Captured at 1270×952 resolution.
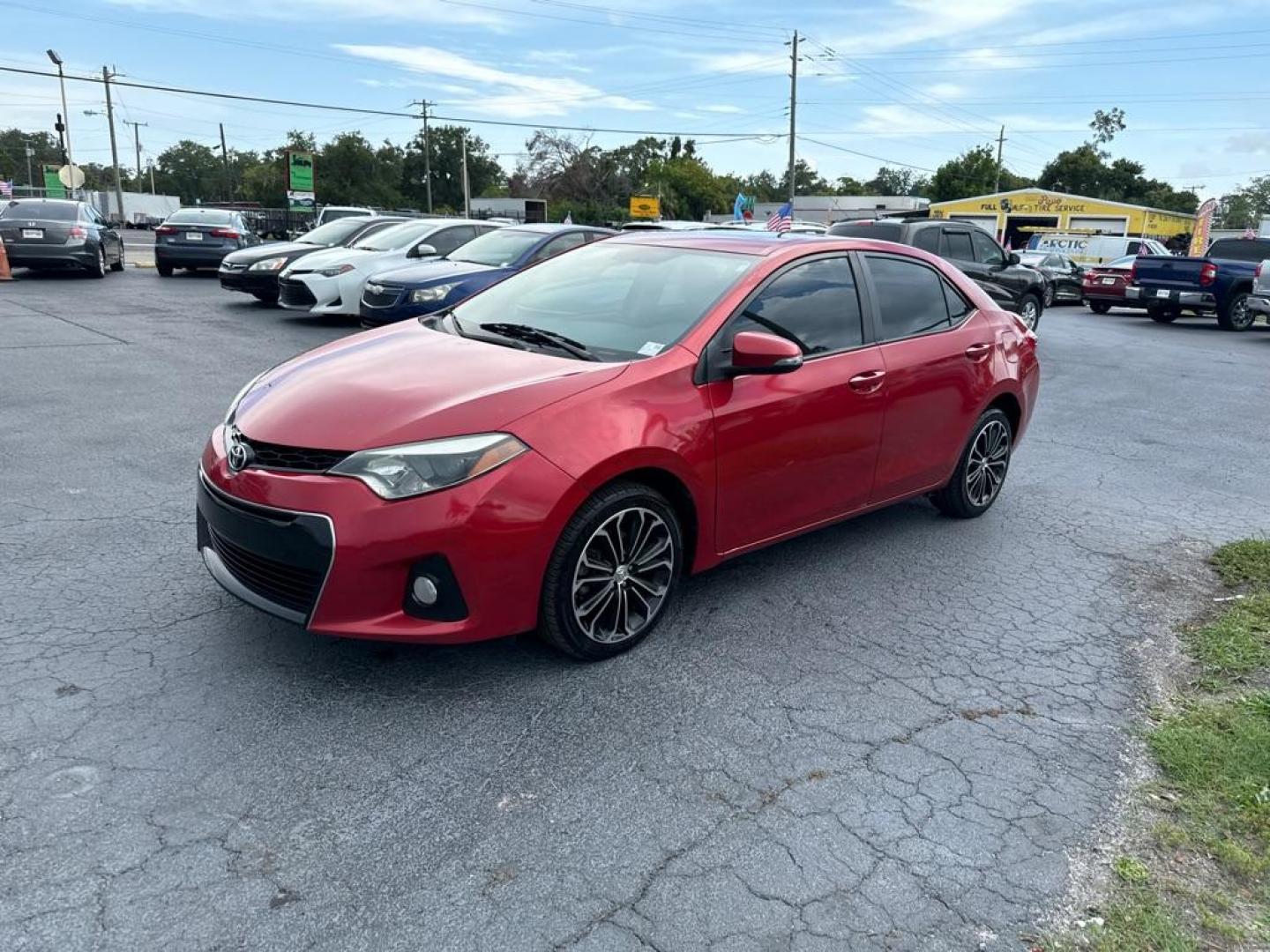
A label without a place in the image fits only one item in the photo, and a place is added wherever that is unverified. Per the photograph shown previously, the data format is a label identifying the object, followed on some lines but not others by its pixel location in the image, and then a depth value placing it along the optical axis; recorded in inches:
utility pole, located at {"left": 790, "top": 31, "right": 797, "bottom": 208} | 1891.0
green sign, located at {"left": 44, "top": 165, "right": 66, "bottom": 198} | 2743.4
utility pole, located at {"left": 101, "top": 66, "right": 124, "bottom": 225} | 1911.9
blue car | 415.8
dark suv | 530.6
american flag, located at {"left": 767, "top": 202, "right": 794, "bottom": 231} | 891.9
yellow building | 1990.7
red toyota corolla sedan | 124.0
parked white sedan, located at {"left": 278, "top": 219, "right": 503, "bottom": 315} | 482.6
